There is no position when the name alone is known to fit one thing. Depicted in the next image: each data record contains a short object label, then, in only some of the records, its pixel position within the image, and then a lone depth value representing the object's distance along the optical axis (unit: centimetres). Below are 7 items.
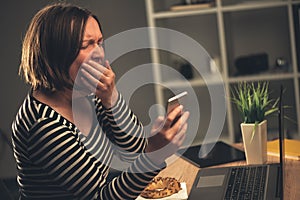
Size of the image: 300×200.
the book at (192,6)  362
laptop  170
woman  169
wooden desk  176
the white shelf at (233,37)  358
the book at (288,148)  207
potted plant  200
